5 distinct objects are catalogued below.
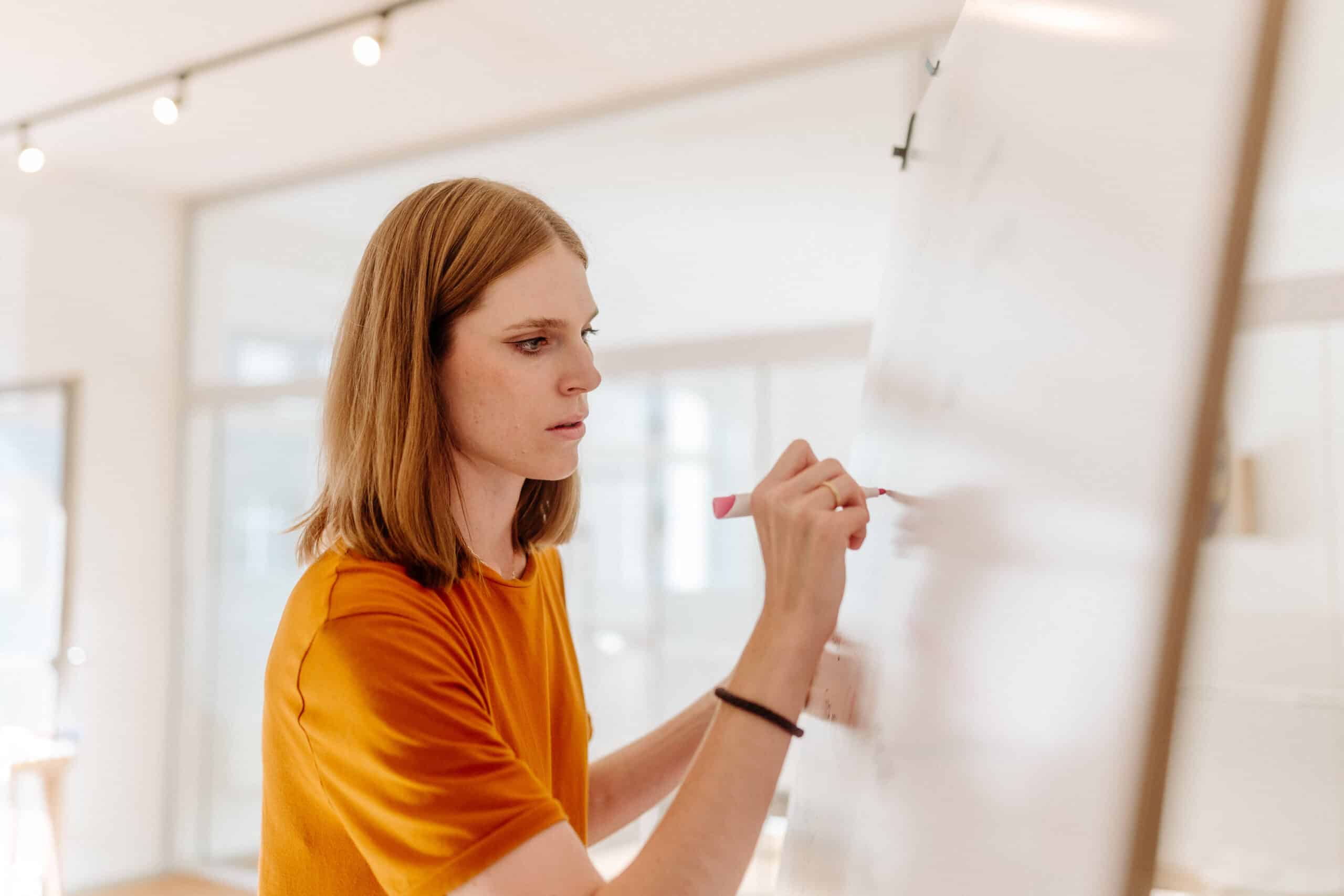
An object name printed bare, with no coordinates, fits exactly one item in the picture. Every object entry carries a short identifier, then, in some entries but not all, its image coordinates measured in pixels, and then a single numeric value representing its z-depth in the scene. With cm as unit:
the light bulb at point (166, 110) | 312
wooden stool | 329
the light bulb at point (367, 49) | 271
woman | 65
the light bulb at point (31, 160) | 344
